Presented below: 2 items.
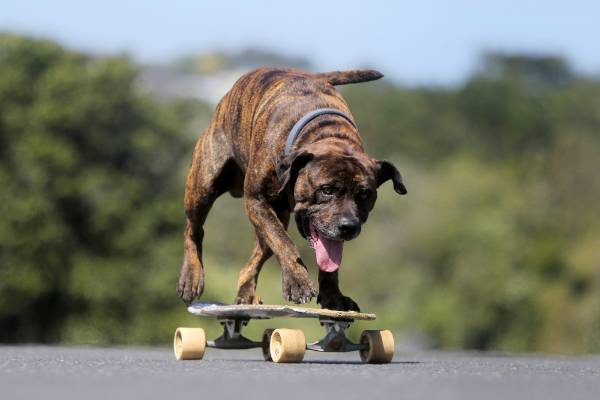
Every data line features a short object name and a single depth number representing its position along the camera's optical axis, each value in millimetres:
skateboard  15312
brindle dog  15648
